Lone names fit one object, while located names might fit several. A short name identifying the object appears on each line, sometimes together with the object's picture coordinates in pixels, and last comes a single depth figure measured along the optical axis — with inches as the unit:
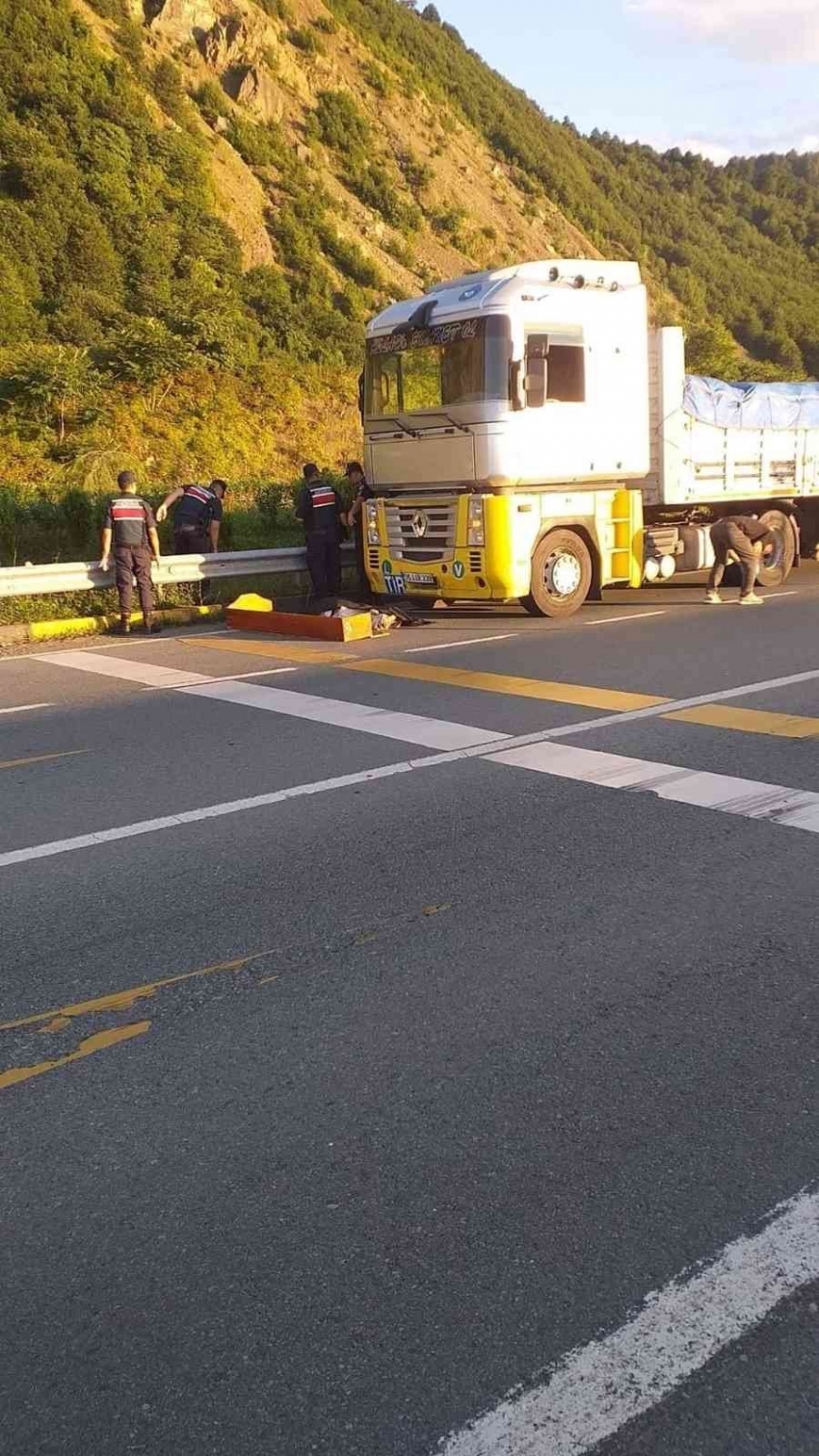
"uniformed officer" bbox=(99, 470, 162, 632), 483.5
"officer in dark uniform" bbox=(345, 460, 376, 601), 523.1
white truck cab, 454.9
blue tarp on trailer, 544.7
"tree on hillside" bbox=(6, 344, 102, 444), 1199.6
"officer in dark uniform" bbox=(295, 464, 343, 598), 543.8
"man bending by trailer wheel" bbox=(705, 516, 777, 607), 517.7
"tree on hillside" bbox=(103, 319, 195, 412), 1344.7
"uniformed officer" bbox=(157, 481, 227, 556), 568.7
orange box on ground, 455.2
